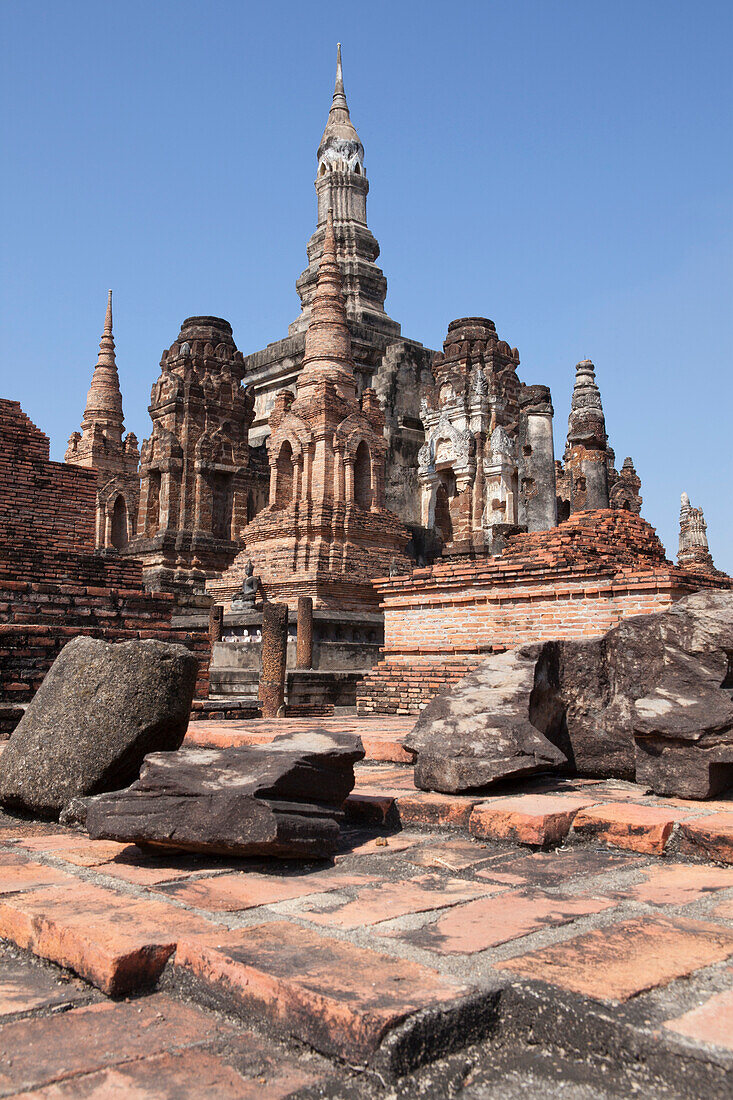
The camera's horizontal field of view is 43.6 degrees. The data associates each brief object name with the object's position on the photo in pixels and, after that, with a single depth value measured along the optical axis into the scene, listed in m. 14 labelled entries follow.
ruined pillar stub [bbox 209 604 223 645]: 13.31
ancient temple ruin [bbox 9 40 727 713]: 8.89
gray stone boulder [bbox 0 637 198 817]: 3.76
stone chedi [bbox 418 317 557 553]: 21.75
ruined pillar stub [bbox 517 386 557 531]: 16.44
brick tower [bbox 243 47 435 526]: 24.53
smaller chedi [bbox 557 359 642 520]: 14.77
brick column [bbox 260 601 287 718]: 9.74
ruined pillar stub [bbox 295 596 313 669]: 12.54
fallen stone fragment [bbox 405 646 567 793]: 3.86
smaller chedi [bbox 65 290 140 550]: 24.62
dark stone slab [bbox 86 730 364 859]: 2.97
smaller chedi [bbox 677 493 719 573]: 29.12
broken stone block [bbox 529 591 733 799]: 3.79
